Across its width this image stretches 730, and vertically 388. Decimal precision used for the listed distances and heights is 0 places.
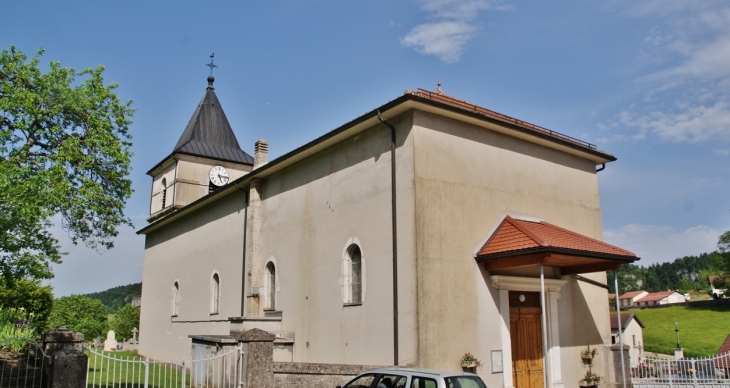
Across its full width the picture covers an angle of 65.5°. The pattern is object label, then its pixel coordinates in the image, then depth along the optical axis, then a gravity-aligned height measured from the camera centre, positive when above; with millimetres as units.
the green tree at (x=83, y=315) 75250 -151
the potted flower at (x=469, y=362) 12375 -1033
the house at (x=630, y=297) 124800 +3573
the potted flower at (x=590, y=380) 14703 -1696
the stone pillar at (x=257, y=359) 11625 -912
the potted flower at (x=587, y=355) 15094 -1083
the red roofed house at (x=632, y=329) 53531 -1547
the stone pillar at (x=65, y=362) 9531 -809
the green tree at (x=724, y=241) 82175 +10281
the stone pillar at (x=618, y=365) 15211 -1367
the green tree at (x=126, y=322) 56156 -803
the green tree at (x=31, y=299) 23281 +602
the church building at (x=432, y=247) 12695 +1638
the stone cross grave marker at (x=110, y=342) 34312 -1681
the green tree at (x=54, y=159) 14227 +4144
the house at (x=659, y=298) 120881 +3226
